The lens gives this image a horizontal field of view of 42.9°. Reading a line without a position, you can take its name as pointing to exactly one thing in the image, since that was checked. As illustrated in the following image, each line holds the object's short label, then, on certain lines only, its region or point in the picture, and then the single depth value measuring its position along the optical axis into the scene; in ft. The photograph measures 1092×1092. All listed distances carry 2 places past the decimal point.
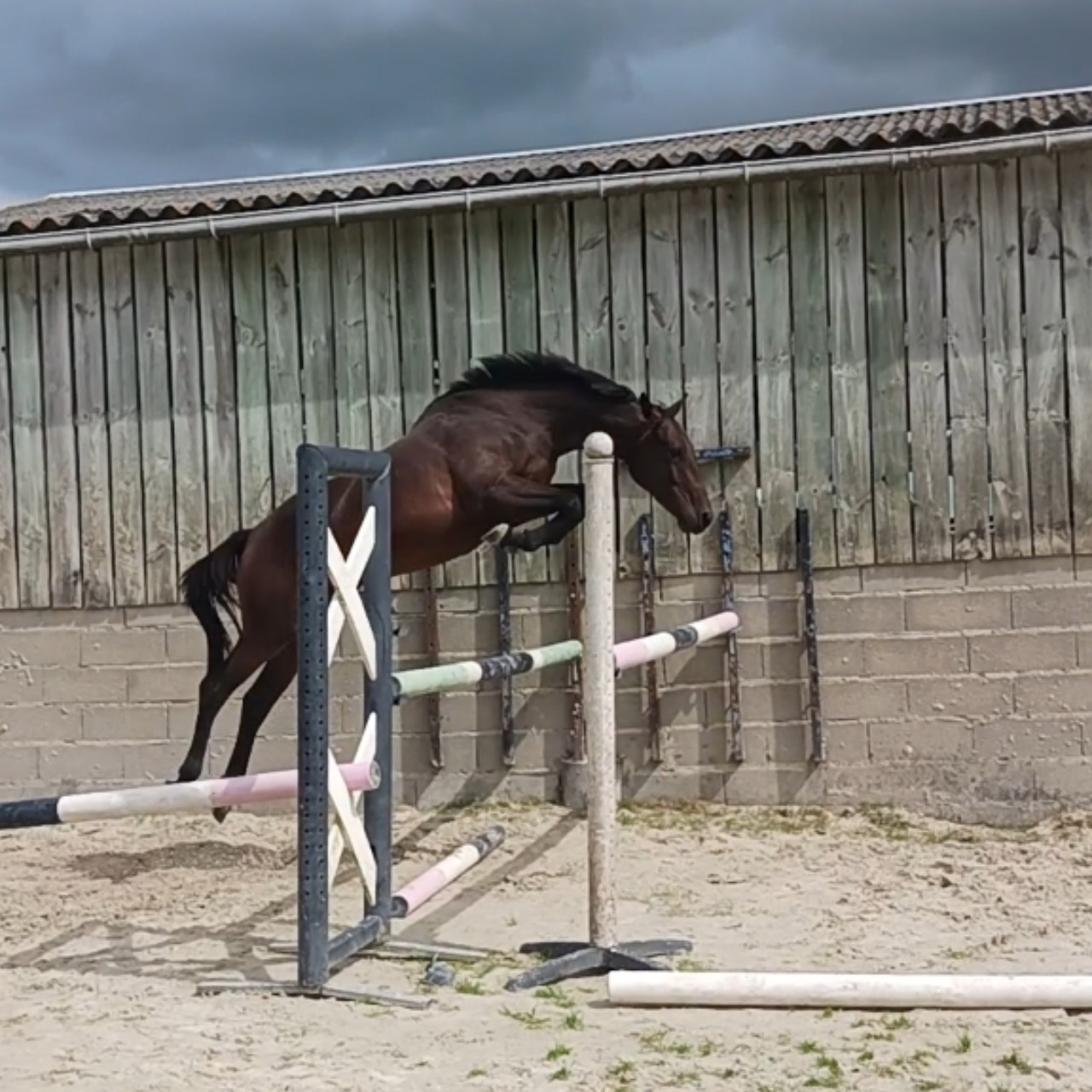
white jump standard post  12.25
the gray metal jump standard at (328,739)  11.30
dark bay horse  16.17
